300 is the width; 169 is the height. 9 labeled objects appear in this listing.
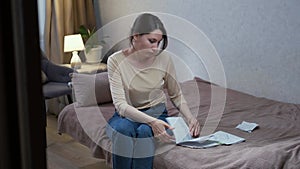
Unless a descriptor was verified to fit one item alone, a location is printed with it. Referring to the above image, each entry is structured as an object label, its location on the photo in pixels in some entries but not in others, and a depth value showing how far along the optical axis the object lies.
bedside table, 4.02
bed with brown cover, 2.01
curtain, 4.31
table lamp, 4.14
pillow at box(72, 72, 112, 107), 3.03
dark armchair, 3.83
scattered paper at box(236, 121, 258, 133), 2.49
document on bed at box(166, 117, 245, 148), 2.27
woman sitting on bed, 2.25
